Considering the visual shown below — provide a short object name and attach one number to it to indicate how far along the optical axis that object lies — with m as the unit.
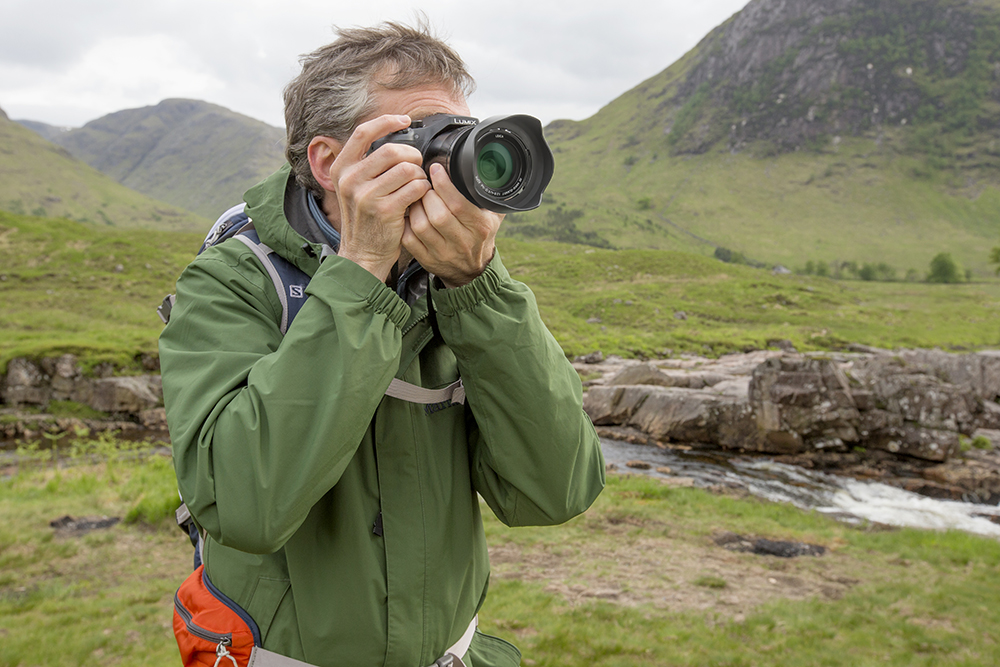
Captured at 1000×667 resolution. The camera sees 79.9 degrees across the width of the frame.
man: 1.23
